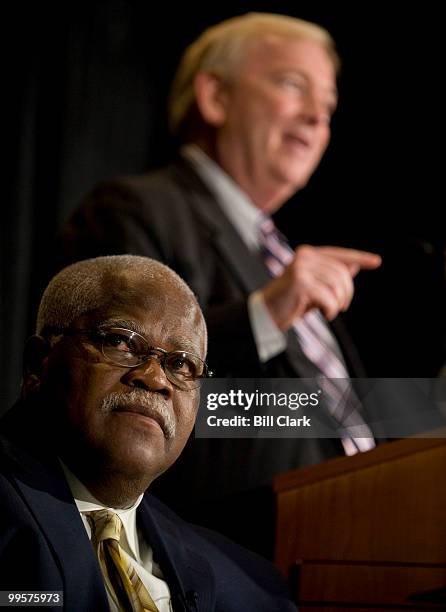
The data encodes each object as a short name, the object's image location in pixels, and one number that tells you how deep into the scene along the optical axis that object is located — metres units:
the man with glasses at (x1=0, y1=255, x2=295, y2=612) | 3.42
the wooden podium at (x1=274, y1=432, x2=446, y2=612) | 3.60
